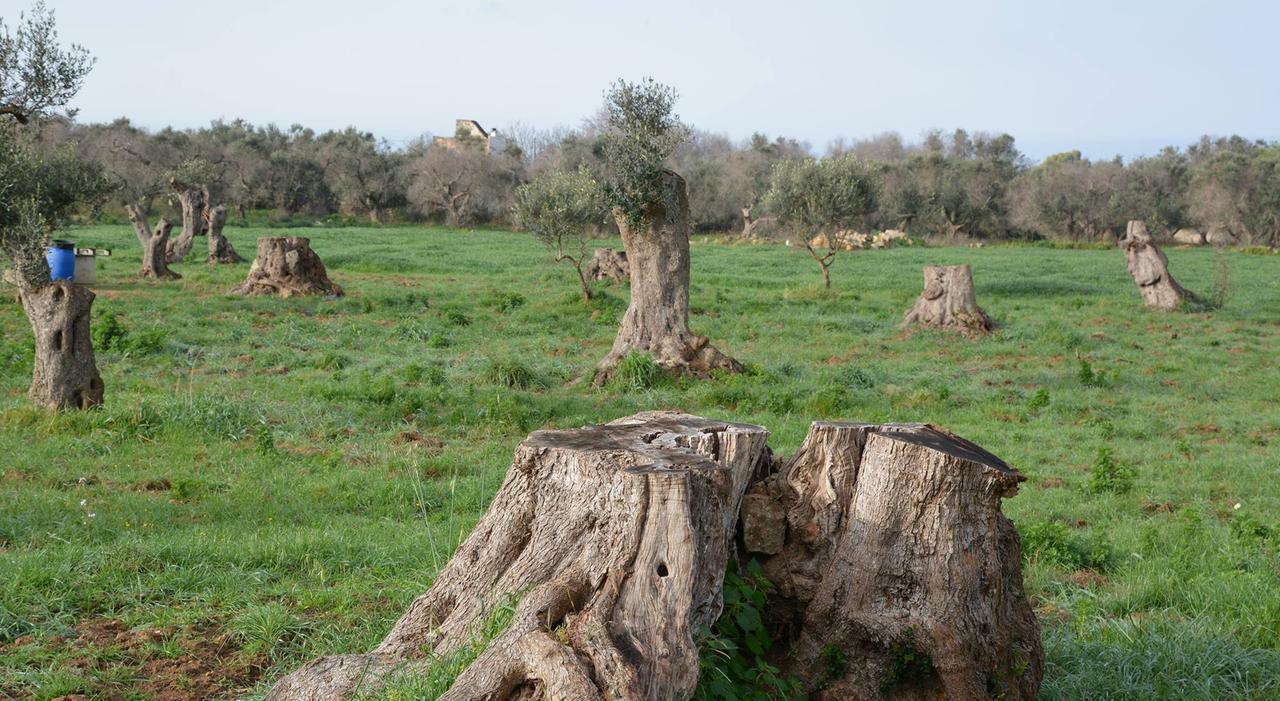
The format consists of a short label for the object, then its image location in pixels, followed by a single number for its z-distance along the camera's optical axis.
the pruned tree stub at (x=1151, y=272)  26.55
